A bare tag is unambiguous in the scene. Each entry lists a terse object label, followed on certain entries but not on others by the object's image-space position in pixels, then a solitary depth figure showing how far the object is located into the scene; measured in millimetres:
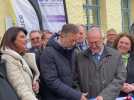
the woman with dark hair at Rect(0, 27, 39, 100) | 2745
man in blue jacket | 2982
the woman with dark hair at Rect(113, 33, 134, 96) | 3430
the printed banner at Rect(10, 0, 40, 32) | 4945
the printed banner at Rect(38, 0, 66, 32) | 5263
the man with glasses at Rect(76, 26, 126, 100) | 3094
